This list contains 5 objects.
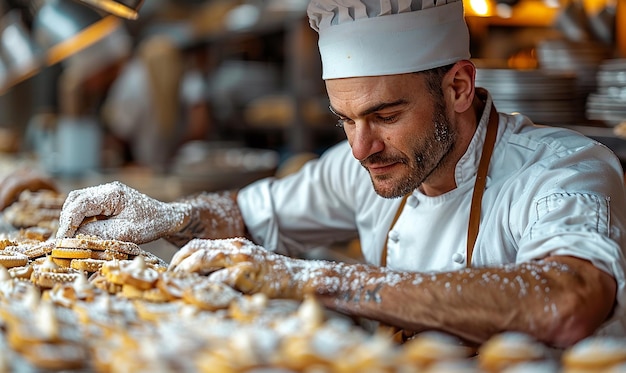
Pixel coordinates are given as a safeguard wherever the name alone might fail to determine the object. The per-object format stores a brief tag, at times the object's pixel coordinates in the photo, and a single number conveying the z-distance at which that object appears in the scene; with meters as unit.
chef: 1.47
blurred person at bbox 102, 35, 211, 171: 6.32
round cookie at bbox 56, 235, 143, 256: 1.78
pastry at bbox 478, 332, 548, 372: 1.02
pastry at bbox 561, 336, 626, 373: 0.98
